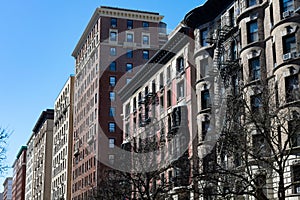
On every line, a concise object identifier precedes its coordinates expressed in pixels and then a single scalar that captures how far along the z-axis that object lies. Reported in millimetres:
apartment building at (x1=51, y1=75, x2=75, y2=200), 112025
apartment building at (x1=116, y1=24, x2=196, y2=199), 45356
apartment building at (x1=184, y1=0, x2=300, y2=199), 29188
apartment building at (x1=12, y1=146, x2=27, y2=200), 195612
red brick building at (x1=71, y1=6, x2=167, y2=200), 89312
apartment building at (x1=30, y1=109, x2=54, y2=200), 138250
